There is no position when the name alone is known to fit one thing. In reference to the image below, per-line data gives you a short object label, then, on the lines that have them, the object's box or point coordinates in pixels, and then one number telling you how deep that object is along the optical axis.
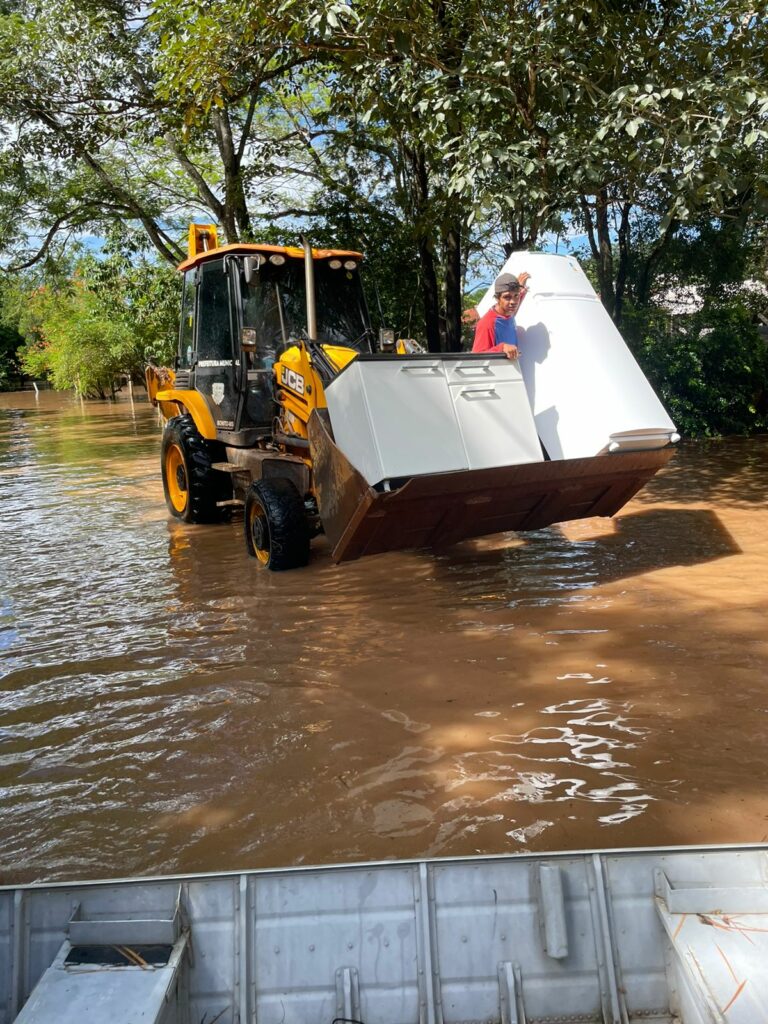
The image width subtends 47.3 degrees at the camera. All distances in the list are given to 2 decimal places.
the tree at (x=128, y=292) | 17.53
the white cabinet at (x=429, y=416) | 5.43
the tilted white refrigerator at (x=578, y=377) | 5.95
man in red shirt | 6.16
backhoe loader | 5.52
